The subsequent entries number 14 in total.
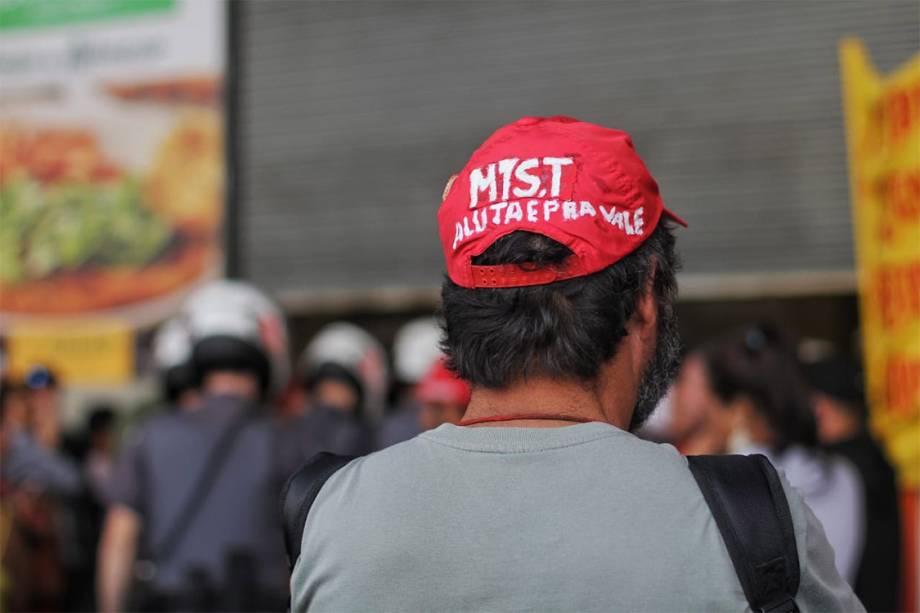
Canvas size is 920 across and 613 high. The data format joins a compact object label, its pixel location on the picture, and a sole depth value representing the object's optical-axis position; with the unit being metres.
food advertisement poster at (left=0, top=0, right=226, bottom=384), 7.26
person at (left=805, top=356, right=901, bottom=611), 3.40
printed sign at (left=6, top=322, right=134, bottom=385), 7.20
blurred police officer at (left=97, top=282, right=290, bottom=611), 3.39
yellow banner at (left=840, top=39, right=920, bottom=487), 3.80
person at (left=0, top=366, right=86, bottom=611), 5.50
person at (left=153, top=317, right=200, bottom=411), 5.16
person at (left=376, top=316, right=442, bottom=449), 6.78
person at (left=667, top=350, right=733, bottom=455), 3.28
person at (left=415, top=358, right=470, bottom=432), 4.61
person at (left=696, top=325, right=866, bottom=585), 3.05
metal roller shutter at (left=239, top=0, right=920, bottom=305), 6.70
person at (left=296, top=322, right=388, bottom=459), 5.06
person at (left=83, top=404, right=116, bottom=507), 7.55
